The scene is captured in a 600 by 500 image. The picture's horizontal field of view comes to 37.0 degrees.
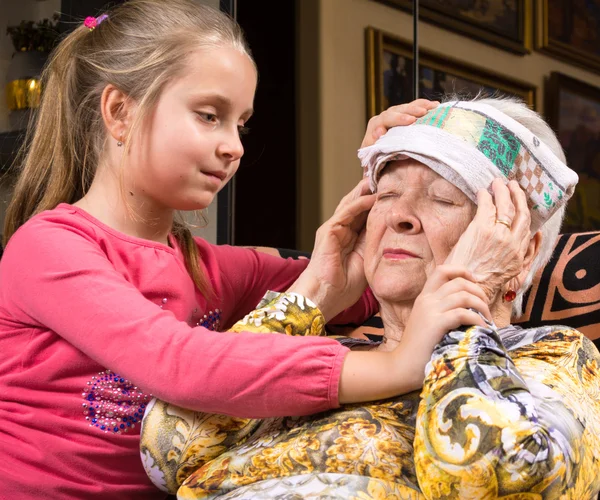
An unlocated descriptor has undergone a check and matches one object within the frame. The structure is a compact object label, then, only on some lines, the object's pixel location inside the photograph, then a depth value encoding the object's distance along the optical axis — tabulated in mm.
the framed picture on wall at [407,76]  3928
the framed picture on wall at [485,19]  3959
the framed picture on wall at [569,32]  4027
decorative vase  3195
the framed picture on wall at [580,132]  3883
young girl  1385
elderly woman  1172
